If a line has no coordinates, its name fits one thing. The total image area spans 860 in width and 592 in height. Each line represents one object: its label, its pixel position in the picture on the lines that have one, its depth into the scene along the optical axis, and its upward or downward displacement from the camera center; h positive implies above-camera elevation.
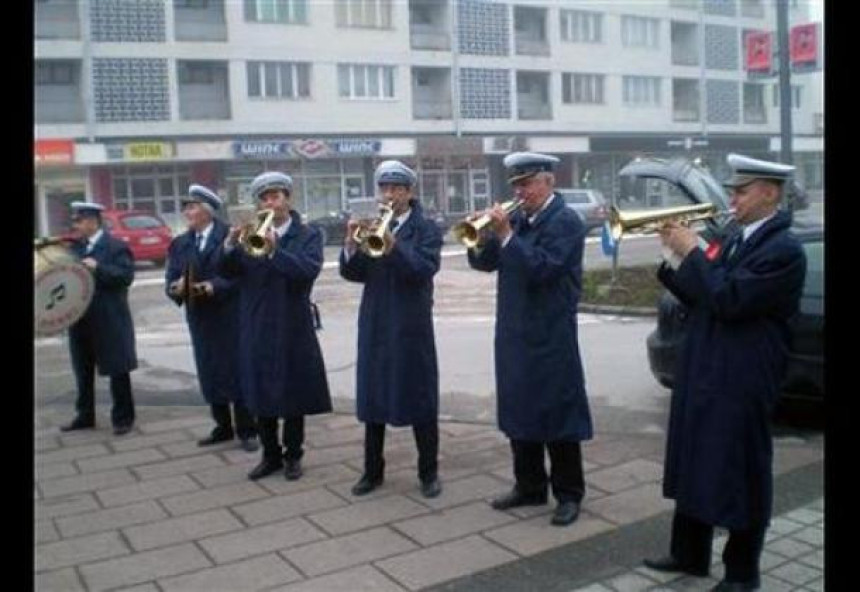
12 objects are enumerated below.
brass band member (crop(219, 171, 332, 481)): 5.68 -0.82
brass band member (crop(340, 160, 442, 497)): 5.27 -0.76
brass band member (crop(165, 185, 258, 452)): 6.49 -0.77
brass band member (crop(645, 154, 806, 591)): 3.70 -0.68
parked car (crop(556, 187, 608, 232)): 26.63 -0.20
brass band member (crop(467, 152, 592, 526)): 4.72 -0.69
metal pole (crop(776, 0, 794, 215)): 14.04 +1.66
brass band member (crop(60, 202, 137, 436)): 7.10 -0.91
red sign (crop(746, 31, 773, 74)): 21.14 +3.21
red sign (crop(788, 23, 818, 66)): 15.77 +2.51
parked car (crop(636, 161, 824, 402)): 6.29 -0.98
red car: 23.64 -0.63
